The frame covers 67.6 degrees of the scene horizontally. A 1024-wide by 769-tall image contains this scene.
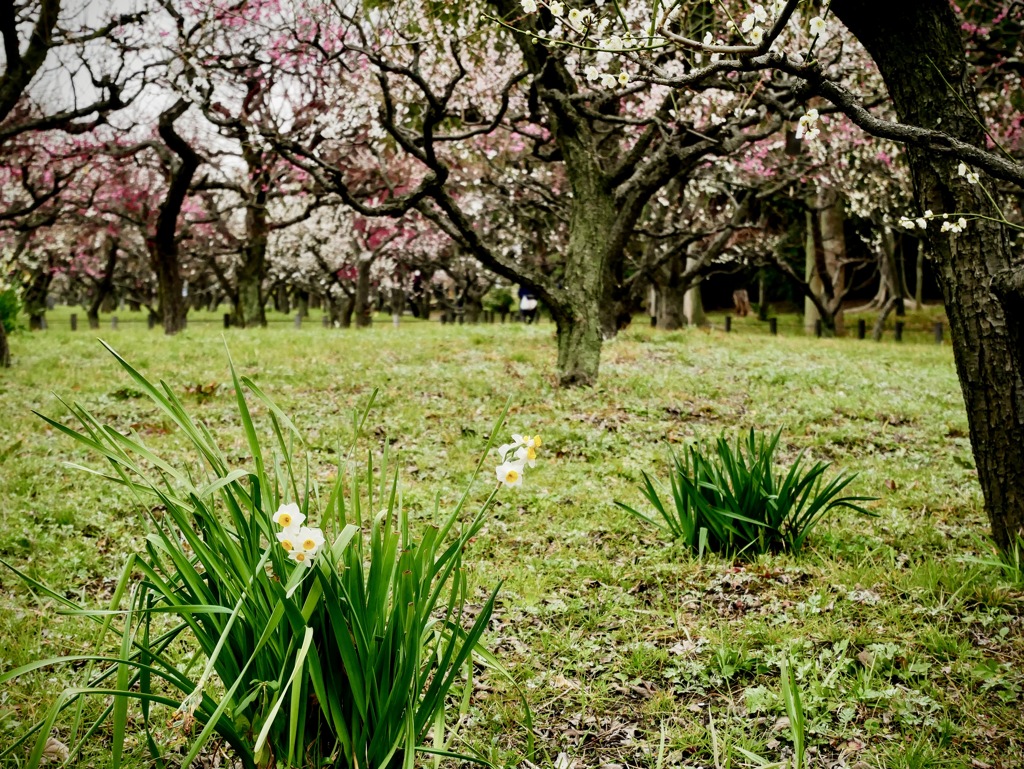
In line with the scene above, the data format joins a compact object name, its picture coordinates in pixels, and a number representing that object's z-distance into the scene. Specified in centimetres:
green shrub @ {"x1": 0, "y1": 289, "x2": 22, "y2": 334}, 1306
